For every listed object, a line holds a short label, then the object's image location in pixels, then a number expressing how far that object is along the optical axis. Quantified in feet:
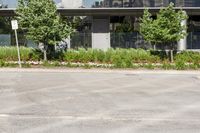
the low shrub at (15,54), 98.32
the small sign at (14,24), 85.51
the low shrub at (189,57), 96.22
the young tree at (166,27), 93.40
